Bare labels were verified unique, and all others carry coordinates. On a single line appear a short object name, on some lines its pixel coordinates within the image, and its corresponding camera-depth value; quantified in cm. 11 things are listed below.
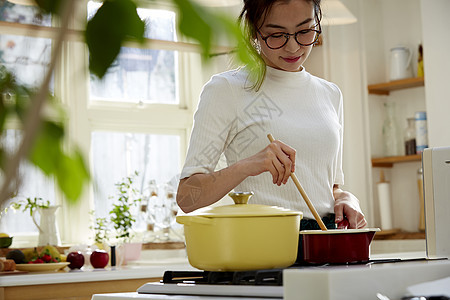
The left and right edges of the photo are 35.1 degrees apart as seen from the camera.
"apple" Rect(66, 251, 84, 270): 292
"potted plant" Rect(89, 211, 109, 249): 328
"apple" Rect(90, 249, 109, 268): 293
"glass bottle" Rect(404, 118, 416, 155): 376
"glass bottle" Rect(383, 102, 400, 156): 386
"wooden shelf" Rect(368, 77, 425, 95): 376
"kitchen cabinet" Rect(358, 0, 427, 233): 387
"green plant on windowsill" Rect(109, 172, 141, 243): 327
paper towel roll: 383
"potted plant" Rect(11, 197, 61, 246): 318
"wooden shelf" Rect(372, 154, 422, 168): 371
